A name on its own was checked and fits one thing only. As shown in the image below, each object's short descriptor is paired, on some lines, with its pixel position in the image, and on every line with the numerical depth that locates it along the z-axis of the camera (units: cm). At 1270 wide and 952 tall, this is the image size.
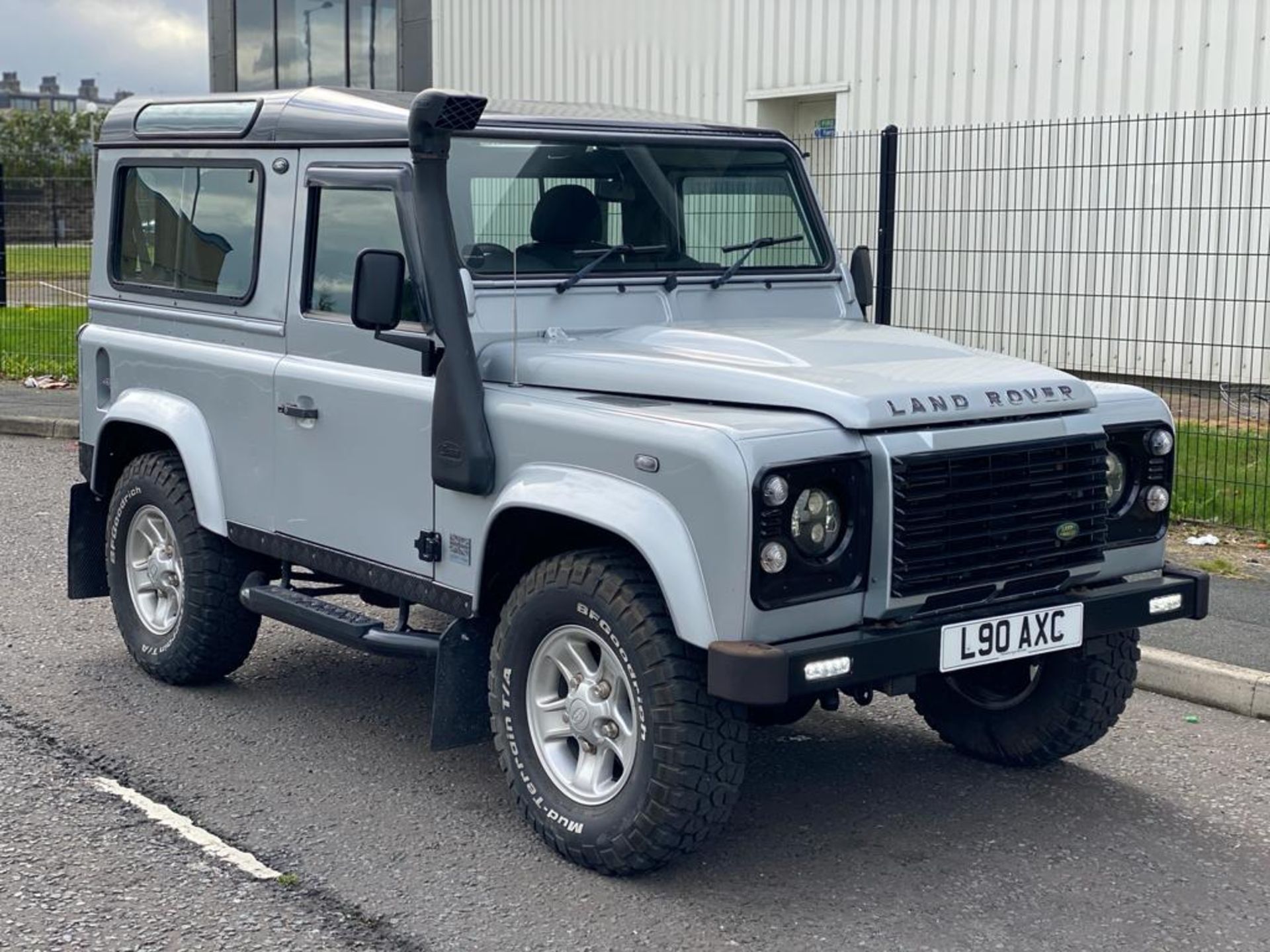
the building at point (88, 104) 16389
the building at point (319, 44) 2230
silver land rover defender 436
